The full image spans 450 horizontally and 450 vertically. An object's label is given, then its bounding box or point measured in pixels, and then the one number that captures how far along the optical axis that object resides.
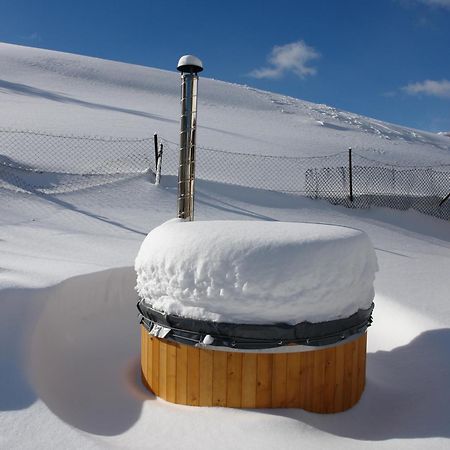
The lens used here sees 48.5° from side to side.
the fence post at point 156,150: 9.75
